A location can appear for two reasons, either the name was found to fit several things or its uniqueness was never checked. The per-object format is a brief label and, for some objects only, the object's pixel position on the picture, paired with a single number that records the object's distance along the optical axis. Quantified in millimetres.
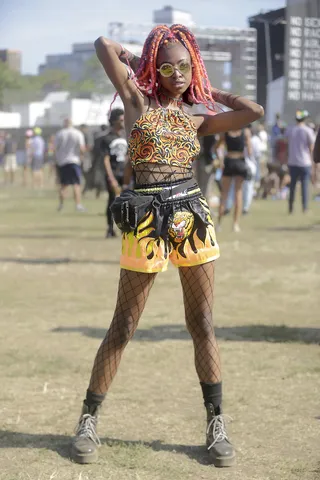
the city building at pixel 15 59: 148400
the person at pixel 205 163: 15171
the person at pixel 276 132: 29319
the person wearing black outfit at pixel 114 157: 13580
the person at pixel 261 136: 25344
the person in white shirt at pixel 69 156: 19516
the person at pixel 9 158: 32938
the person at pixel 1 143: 52191
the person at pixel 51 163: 39375
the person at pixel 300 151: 18641
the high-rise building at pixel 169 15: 94438
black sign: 29141
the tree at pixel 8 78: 101812
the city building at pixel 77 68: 160025
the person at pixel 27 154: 33066
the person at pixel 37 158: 30734
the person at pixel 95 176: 21962
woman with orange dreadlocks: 4598
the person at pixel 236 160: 14875
